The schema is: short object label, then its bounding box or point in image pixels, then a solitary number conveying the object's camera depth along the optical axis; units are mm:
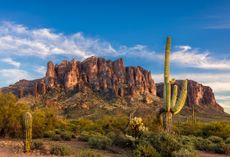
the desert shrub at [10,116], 23750
